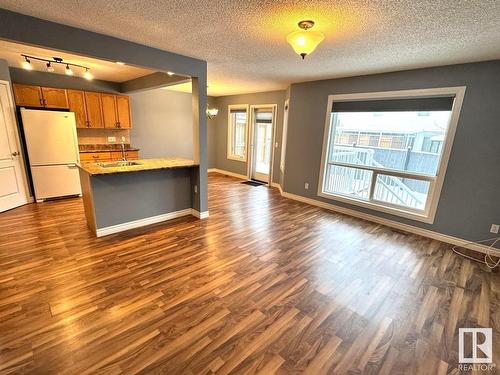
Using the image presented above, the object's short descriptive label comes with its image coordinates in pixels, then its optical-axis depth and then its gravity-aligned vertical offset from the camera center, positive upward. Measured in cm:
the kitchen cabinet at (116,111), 547 +30
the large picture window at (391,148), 347 -23
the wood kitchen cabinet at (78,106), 497 +34
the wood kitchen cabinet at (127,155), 565 -72
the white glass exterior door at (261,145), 667 -42
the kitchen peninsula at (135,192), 323 -99
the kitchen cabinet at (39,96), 436 +47
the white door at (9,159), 399 -66
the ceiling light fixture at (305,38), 209 +81
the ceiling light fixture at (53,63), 373 +96
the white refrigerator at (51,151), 429 -54
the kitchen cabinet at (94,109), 520 +30
